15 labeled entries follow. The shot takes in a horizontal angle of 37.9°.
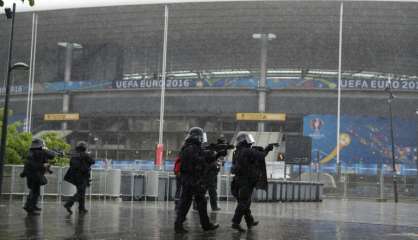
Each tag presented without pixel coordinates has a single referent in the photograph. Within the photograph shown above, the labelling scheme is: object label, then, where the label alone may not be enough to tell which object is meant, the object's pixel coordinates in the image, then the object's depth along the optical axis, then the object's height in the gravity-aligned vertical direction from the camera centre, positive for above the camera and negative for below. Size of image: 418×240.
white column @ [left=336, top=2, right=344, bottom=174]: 47.56 +5.56
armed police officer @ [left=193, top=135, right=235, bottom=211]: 9.88 -0.10
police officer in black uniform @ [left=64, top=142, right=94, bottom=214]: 13.38 -0.26
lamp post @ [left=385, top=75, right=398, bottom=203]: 38.20 -1.04
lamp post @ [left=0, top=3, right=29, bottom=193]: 19.33 +1.45
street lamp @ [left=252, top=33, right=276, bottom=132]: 51.97 +8.11
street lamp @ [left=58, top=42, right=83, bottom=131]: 57.38 +8.56
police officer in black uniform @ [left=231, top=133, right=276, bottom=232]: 10.18 -0.19
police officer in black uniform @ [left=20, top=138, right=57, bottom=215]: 12.70 -0.19
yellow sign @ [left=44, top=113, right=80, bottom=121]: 58.34 +3.83
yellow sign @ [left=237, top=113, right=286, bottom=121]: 53.91 +4.16
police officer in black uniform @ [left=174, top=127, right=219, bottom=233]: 9.48 -0.22
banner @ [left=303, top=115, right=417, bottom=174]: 53.53 +2.36
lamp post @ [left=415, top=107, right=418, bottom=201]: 44.18 -1.27
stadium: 50.47 +8.31
